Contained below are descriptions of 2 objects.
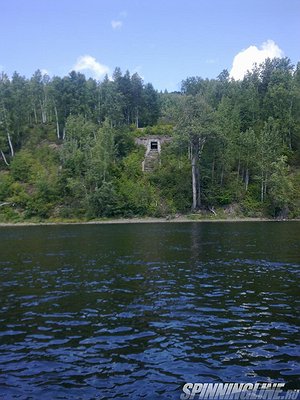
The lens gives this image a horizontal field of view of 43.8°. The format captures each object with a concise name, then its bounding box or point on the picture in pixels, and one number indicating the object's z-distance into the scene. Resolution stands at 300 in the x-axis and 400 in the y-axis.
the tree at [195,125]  80.44
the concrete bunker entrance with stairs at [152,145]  98.94
